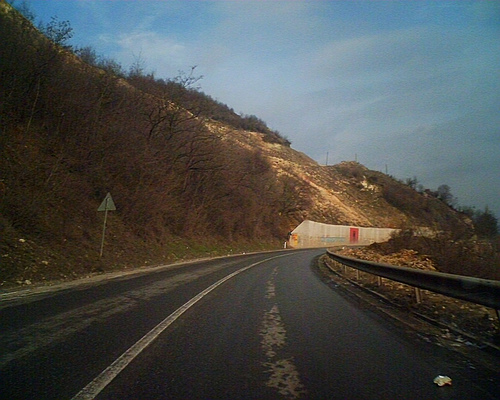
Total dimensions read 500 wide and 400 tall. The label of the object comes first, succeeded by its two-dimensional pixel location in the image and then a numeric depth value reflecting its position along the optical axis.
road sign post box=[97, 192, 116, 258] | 19.25
